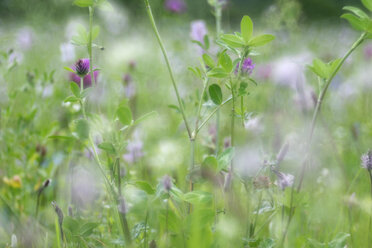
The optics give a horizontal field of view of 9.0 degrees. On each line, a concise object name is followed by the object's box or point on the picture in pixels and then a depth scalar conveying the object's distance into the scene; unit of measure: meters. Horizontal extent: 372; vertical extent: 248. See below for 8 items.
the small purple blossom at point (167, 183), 1.92
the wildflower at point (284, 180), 1.99
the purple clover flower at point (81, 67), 1.99
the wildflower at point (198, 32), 2.26
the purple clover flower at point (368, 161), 2.00
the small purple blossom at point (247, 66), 2.01
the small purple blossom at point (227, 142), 2.19
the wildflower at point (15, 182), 2.16
